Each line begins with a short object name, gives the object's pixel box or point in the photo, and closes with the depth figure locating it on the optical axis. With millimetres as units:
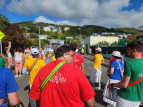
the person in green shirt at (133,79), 1838
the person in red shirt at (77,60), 4034
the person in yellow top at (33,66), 3080
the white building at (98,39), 25938
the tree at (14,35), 21630
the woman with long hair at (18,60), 6804
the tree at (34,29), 104750
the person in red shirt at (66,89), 1411
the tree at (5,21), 18509
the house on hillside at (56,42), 70425
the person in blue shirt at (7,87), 1536
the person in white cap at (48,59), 4166
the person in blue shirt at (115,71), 3213
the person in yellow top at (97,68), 4738
